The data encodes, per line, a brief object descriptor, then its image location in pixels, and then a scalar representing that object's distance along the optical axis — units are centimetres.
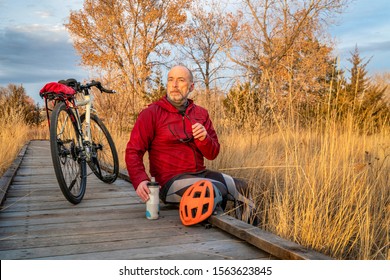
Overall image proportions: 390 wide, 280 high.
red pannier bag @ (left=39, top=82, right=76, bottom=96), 368
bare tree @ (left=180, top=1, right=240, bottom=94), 2083
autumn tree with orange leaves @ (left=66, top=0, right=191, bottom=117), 2041
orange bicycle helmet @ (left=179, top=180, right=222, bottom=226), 286
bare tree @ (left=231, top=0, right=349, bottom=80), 1703
